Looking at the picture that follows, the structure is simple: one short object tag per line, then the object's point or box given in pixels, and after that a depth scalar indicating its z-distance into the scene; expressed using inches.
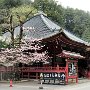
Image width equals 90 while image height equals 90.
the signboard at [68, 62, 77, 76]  425.7
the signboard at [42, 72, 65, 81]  417.3
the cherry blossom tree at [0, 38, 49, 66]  414.0
